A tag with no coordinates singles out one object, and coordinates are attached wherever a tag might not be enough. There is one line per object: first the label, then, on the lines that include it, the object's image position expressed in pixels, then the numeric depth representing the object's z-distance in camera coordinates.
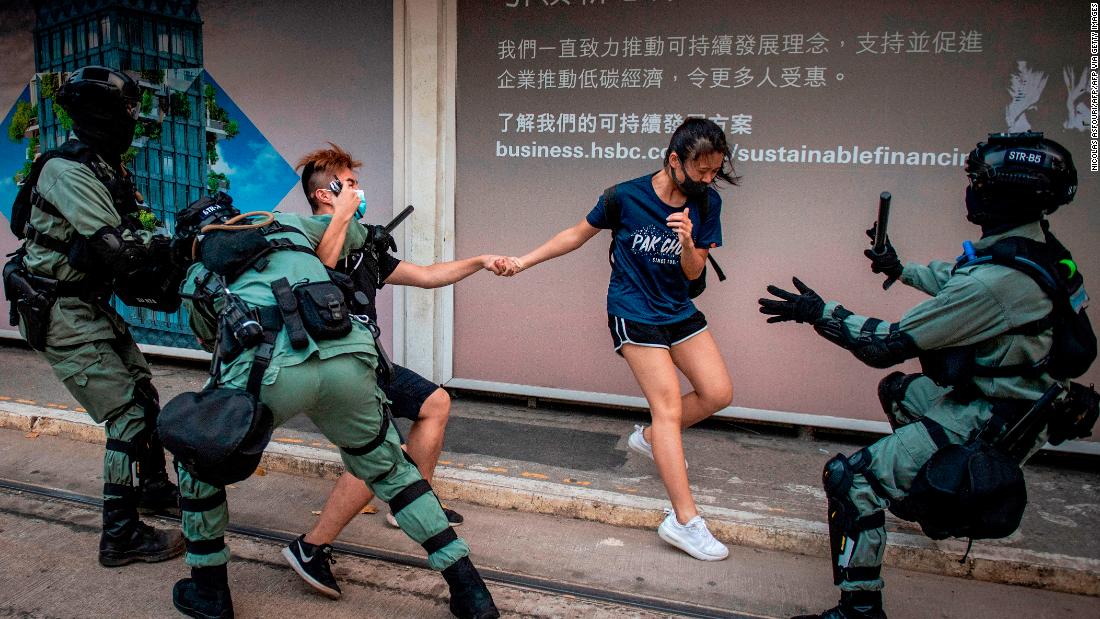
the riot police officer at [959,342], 2.61
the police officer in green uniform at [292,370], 2.67
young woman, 3.60
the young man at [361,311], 3.26
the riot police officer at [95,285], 3.46
